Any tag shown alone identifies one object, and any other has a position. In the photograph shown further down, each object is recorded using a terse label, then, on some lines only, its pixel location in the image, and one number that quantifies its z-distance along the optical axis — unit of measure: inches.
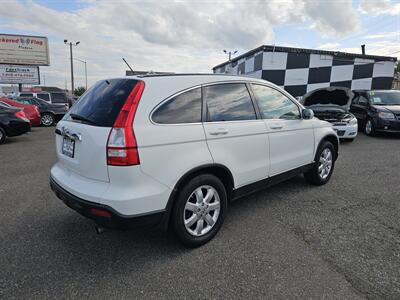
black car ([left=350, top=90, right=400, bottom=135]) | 309.9
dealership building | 465.1
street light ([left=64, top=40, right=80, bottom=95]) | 1194.8
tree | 2364.5
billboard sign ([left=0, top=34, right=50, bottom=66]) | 887.1
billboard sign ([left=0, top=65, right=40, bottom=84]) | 896.3
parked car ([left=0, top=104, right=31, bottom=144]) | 288.4
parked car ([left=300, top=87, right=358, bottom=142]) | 279.4
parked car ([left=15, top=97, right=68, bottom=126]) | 453.2
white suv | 78.7
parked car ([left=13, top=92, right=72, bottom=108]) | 542.0
